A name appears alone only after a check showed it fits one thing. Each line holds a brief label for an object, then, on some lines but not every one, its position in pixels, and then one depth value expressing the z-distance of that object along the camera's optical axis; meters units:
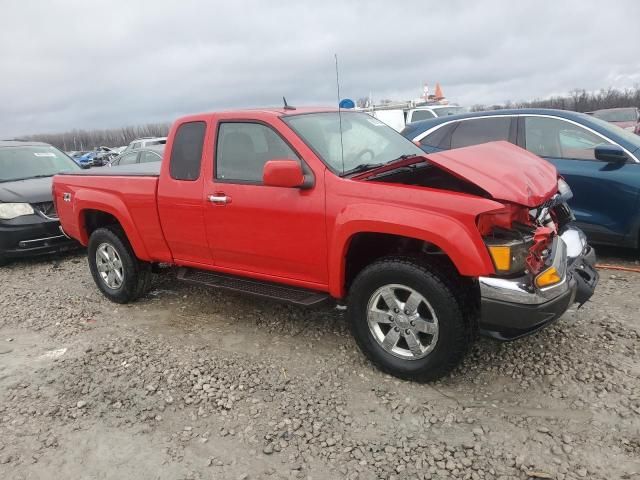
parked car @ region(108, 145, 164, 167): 11.65
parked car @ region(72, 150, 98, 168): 34.69
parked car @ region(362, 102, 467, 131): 14.19
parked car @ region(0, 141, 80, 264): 6.93
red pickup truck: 3.05
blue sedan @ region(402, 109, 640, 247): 5.19
